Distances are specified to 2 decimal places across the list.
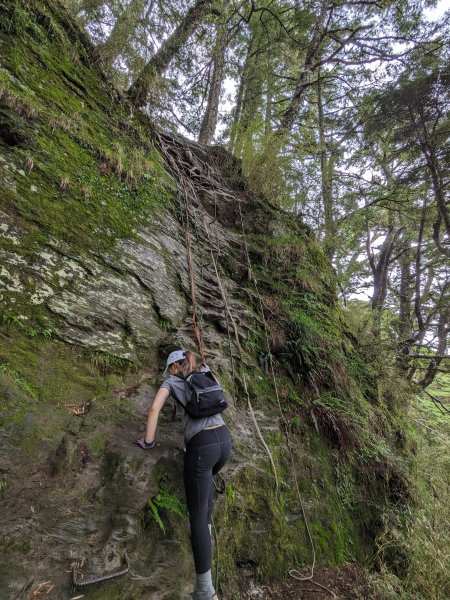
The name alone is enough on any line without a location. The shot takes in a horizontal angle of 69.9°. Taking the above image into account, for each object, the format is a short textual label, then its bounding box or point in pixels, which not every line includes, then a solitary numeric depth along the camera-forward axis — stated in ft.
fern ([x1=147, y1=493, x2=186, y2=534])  8.45
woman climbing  8.07
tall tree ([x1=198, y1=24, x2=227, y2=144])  30.25
